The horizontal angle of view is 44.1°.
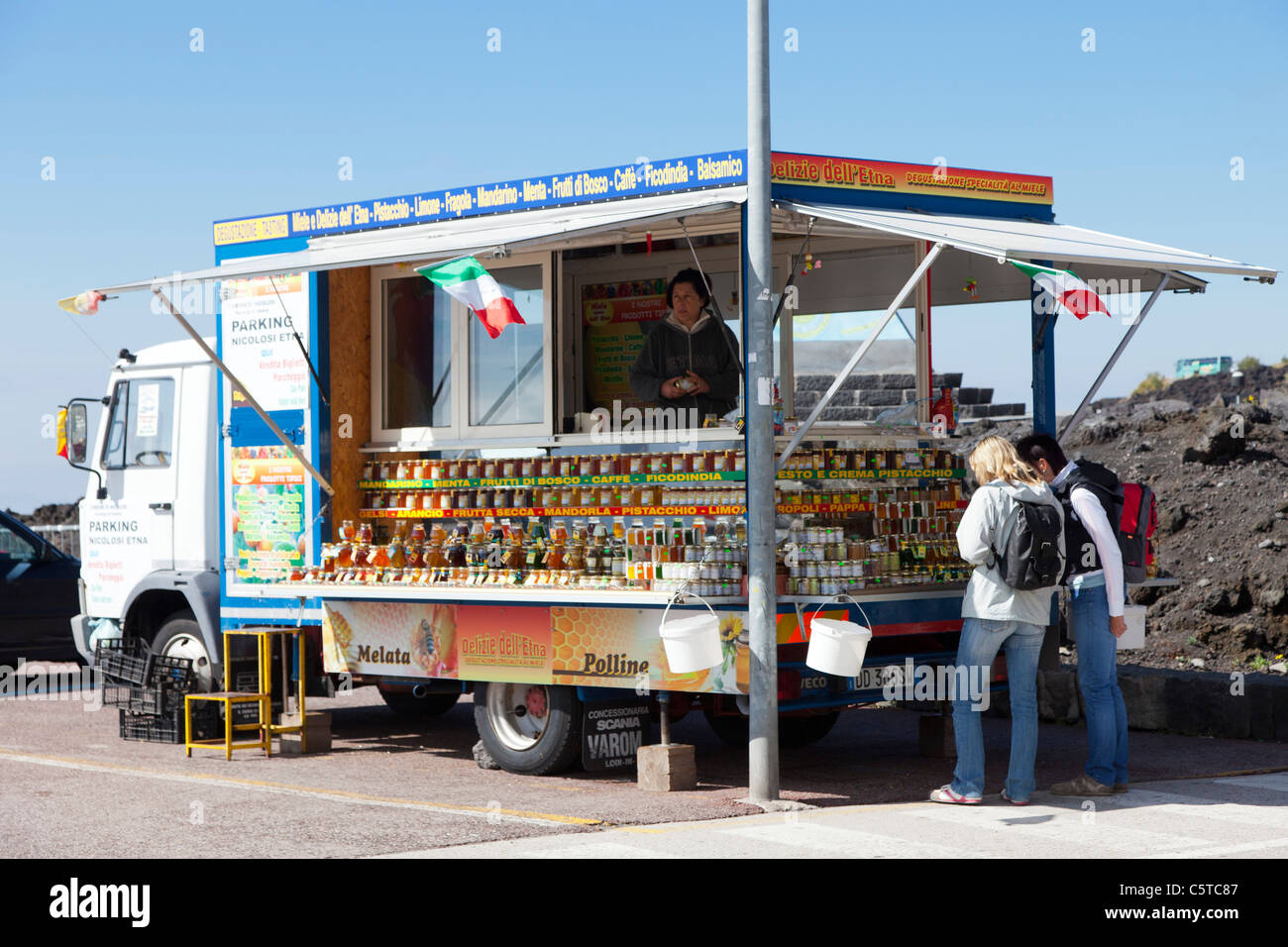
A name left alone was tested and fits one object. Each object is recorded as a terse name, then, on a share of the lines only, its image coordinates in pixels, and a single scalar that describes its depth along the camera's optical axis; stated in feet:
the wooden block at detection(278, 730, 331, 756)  36.52
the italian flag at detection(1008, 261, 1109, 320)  26.66
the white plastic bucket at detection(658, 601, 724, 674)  28.17
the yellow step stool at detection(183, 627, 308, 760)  35.47
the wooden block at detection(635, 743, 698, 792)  30.01
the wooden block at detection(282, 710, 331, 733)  36.70
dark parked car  52.85
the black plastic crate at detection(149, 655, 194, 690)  38.34
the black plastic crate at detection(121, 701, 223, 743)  38.01
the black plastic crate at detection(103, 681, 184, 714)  38.27
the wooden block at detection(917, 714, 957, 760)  34.14
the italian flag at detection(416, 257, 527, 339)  28.37
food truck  30.07
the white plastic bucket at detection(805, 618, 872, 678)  28.02
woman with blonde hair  27.32
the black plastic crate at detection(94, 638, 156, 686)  38.58
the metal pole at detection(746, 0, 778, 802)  28.09
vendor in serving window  33.22
